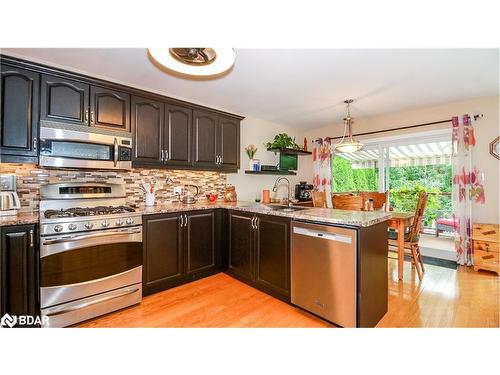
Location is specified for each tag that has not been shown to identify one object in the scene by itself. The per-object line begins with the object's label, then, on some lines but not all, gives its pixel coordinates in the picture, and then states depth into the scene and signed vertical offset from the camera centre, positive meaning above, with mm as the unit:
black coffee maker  4426 -56
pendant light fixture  2908 +551
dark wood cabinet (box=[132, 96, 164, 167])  2525 +671
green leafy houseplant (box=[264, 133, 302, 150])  4180 +870
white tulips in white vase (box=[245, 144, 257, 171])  3918 +622
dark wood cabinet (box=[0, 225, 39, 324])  1605 -594
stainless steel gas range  1752 -547
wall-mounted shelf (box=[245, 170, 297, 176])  3908 +309
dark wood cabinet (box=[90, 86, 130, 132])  2262 +831
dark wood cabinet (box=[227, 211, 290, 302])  2137 -649
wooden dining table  2617 -438
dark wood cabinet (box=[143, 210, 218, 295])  2299 -650
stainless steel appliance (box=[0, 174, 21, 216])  1808 -55
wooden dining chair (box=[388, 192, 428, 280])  2717 -585
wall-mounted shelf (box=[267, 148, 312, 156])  4219 +731
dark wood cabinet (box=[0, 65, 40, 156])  1837 +648
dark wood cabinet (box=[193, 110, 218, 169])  3012 +685
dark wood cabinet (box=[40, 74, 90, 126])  2018 +818
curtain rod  3137 +993
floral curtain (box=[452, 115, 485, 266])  3150 +42
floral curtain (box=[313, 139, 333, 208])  4527 +418
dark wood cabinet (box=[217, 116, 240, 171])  3287 +687
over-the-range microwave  2019 +399
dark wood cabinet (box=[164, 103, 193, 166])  2756 +672
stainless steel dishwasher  1649 -643
